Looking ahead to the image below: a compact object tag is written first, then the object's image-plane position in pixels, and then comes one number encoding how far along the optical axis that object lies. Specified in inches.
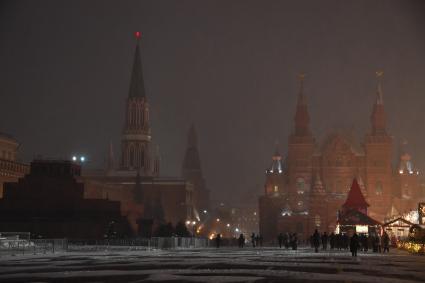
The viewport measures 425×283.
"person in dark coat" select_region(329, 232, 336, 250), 2182.1
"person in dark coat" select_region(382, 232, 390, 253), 1939.0
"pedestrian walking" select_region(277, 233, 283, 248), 2416.2
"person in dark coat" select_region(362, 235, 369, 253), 1992.0
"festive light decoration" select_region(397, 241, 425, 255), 1691.7
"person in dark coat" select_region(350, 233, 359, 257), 1496.7
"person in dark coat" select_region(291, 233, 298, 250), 2026.9
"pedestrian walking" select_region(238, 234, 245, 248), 2386.8
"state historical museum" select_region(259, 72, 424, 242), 4948.3
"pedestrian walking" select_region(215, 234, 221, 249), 2271.4
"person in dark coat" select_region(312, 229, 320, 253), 1830.7
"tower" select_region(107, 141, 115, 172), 5851.4
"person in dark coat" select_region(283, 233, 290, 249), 2248.6
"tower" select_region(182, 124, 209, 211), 7512.3
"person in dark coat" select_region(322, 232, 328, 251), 2103.6
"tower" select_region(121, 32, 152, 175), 5561.0
